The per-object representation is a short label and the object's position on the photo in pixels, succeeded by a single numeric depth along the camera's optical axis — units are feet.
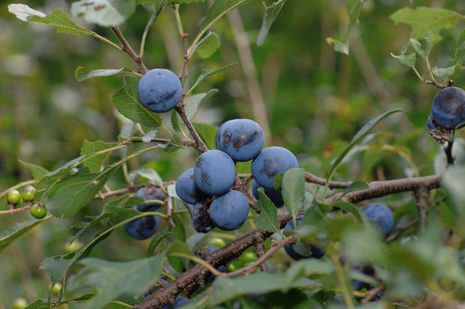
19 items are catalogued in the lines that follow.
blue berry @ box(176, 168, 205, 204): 2.49
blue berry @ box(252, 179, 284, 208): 2.51
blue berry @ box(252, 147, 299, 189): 2.48
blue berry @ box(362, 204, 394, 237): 2.57
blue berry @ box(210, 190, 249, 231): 2.47
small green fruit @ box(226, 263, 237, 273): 2.61
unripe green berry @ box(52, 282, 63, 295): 2.77
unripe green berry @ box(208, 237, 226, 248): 2.69
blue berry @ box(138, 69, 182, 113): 2.44
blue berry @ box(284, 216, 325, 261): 2.44
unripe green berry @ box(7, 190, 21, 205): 2.58
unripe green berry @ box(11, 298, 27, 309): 2.85
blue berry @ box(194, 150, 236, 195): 2.45
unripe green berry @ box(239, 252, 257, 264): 2.69
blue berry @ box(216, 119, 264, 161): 2.48
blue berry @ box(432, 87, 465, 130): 2.48
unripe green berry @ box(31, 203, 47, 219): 2.55
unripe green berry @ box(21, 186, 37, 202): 2.58
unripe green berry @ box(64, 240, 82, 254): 2.83
